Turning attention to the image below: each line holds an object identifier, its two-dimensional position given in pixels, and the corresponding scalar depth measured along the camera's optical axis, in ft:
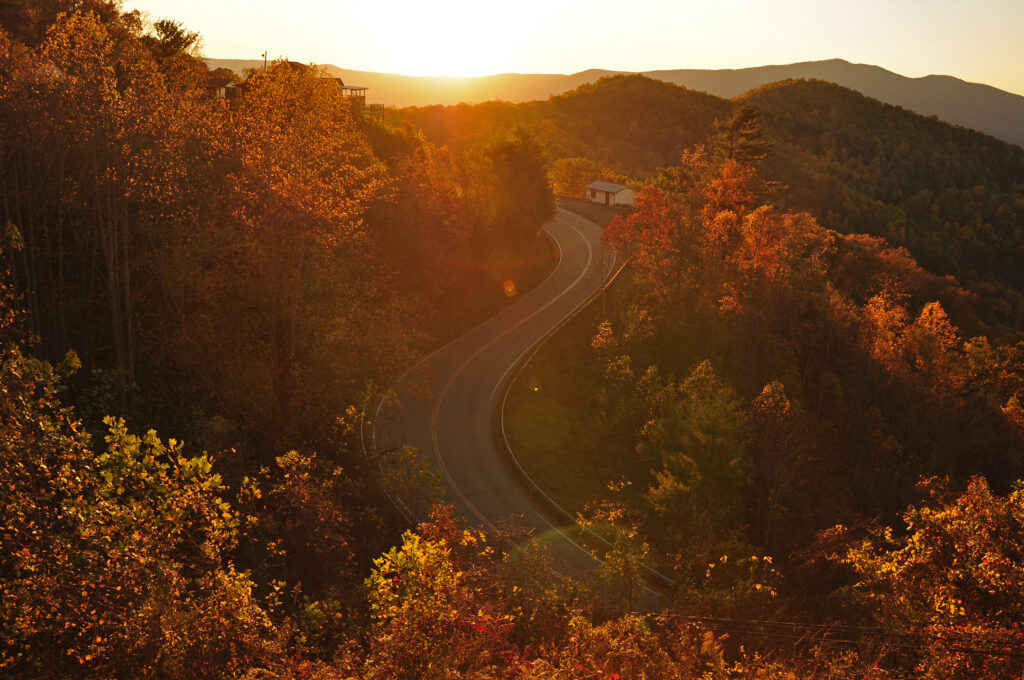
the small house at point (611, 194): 280.31
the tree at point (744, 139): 204.95
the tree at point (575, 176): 325.21
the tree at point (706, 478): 105.09
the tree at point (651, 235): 165.17
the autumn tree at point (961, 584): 43.96
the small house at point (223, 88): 167.63
